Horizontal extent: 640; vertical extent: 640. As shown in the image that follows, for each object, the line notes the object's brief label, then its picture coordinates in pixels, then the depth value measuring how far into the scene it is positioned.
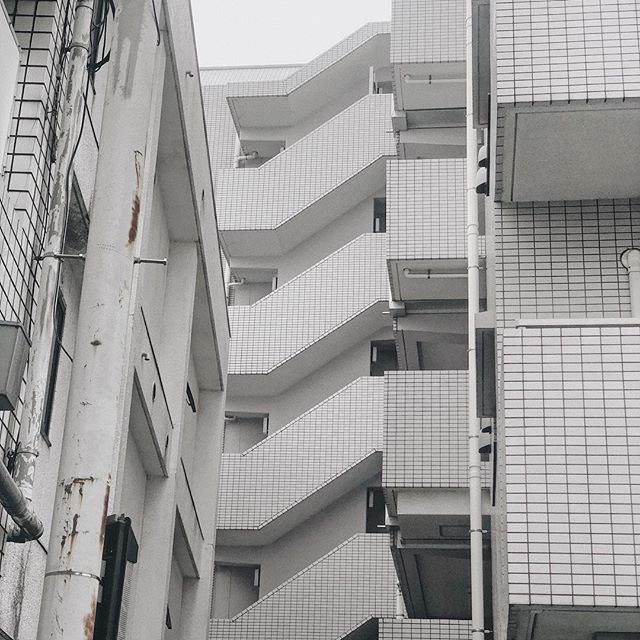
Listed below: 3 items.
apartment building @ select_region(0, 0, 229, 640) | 4.79
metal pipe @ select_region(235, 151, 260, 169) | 27.50
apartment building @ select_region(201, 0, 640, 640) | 8.91
